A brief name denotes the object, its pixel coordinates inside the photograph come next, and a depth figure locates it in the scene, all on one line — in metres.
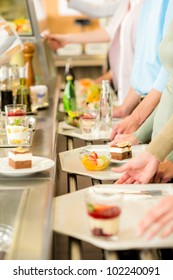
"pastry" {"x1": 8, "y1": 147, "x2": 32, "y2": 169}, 2.30
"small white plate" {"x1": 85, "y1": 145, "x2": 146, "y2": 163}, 2.81
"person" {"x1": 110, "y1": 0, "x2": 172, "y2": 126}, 3.33
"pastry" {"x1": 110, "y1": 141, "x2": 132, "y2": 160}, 2.64
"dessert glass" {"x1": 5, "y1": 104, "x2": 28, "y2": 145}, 2.84
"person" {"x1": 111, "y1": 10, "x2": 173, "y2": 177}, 2.74
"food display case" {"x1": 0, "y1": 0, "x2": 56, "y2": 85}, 4.96
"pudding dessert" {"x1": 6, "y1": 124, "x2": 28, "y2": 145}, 2.84
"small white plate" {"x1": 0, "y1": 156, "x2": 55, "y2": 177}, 2.26
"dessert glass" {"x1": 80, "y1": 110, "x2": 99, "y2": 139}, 3.19
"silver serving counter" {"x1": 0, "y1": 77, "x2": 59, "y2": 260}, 1.61
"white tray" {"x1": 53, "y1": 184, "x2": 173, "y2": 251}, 1.65
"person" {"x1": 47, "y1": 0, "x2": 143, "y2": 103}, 4.71
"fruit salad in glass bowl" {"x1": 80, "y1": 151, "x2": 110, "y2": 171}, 2.46
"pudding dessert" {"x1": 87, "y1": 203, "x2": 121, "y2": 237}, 1.67
